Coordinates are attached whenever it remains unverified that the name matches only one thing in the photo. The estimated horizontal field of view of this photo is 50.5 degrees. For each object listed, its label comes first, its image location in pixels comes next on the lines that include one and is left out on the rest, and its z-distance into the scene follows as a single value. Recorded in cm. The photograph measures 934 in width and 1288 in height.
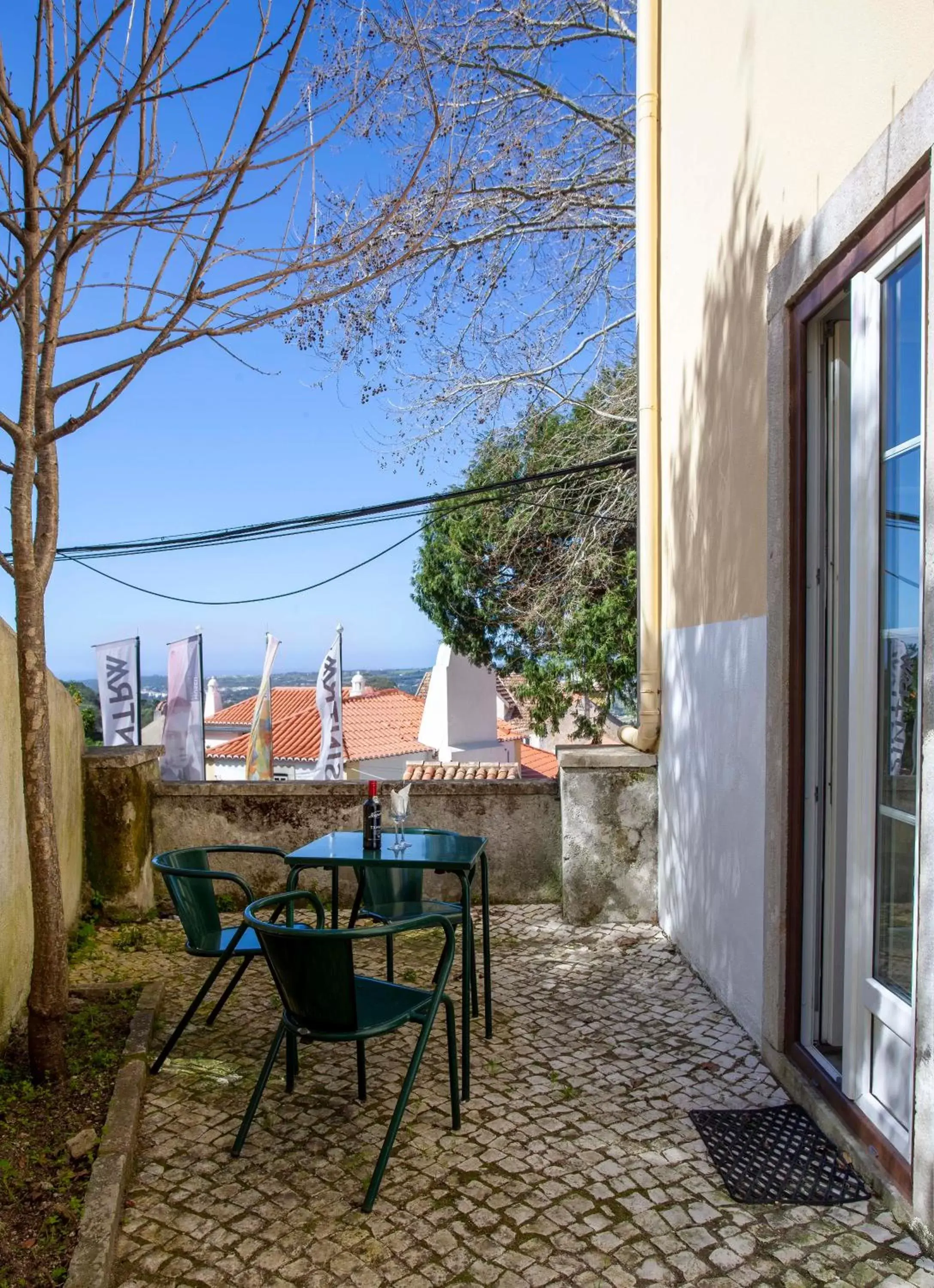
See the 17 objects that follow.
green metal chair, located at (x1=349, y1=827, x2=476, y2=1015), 415
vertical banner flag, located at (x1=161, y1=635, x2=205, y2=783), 1639
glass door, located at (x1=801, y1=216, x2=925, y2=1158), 263
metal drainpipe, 585
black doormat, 270
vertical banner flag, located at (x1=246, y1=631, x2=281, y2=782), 1953
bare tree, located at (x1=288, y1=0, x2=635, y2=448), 892
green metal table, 356
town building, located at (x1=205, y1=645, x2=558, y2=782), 2950
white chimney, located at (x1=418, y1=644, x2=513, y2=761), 2919
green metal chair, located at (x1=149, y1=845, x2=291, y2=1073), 363
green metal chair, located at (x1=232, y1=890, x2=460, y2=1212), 266
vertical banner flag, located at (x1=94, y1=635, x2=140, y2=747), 1725
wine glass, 404
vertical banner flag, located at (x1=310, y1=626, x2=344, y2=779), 1917
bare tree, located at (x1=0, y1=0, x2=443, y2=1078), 304
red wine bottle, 388
